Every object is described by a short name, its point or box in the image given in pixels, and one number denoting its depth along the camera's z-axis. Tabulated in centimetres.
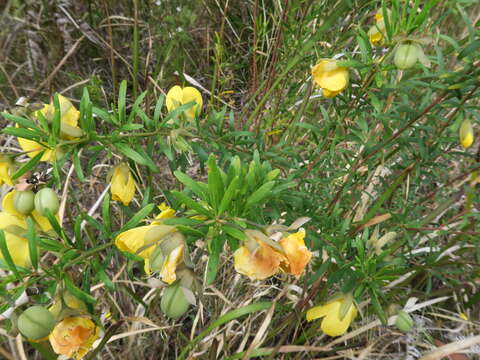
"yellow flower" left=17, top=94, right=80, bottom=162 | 29
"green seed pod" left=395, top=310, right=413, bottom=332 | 33
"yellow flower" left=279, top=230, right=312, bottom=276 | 26
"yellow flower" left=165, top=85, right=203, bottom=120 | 35
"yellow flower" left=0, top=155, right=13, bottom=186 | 30
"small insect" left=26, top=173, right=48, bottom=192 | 31
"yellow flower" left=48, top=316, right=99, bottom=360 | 28
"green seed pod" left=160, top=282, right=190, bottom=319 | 26
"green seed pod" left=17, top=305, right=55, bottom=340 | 27
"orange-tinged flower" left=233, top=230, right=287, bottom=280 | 25
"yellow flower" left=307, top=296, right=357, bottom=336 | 34
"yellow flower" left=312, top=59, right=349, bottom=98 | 33
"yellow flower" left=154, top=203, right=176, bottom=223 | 30
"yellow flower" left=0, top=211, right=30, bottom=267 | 28
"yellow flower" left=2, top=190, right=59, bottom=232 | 30
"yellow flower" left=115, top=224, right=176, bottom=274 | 26
